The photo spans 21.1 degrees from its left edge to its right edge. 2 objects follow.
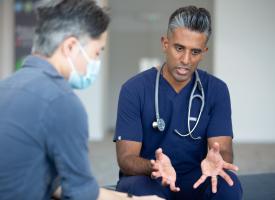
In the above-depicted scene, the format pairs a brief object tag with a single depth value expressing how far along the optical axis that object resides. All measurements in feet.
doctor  8.32
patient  6.16
